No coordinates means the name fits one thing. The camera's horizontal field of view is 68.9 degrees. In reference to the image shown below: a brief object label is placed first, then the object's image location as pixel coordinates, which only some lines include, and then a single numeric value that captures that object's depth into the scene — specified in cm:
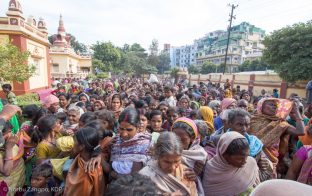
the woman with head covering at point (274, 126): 271
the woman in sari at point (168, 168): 167
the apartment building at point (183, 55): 8750
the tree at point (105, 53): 4228
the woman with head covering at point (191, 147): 197
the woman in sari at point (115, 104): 436
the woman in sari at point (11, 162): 213
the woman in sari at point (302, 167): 192
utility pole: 2498
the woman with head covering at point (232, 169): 182
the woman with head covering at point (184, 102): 528
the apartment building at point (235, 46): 5766
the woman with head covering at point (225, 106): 390
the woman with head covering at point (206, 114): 386
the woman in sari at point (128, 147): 201
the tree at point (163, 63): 7094
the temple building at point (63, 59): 2869
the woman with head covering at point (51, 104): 448
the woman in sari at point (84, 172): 172
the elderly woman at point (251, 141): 217
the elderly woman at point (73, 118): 342
